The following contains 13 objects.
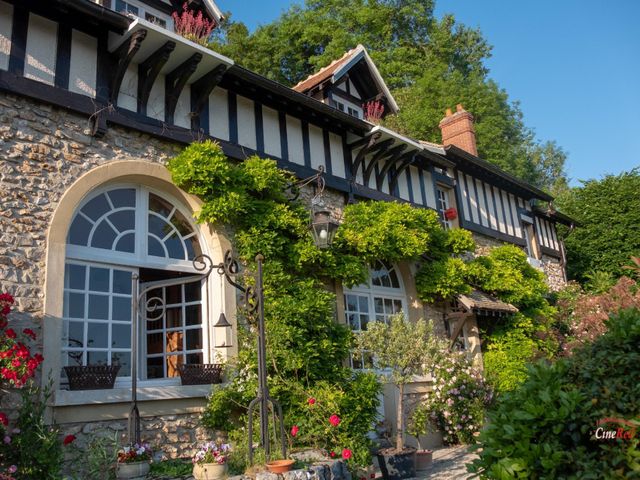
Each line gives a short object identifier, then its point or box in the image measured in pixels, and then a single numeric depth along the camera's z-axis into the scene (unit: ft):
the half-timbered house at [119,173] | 18.60
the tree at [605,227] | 59.62
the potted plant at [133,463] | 15.69
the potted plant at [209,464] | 15.74
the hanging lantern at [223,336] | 22.56
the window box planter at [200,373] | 21.27
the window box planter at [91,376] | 18.25
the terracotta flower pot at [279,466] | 15.64
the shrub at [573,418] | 9.02
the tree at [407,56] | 67.31
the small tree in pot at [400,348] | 24.20
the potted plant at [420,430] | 24.63
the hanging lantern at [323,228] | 20.95
